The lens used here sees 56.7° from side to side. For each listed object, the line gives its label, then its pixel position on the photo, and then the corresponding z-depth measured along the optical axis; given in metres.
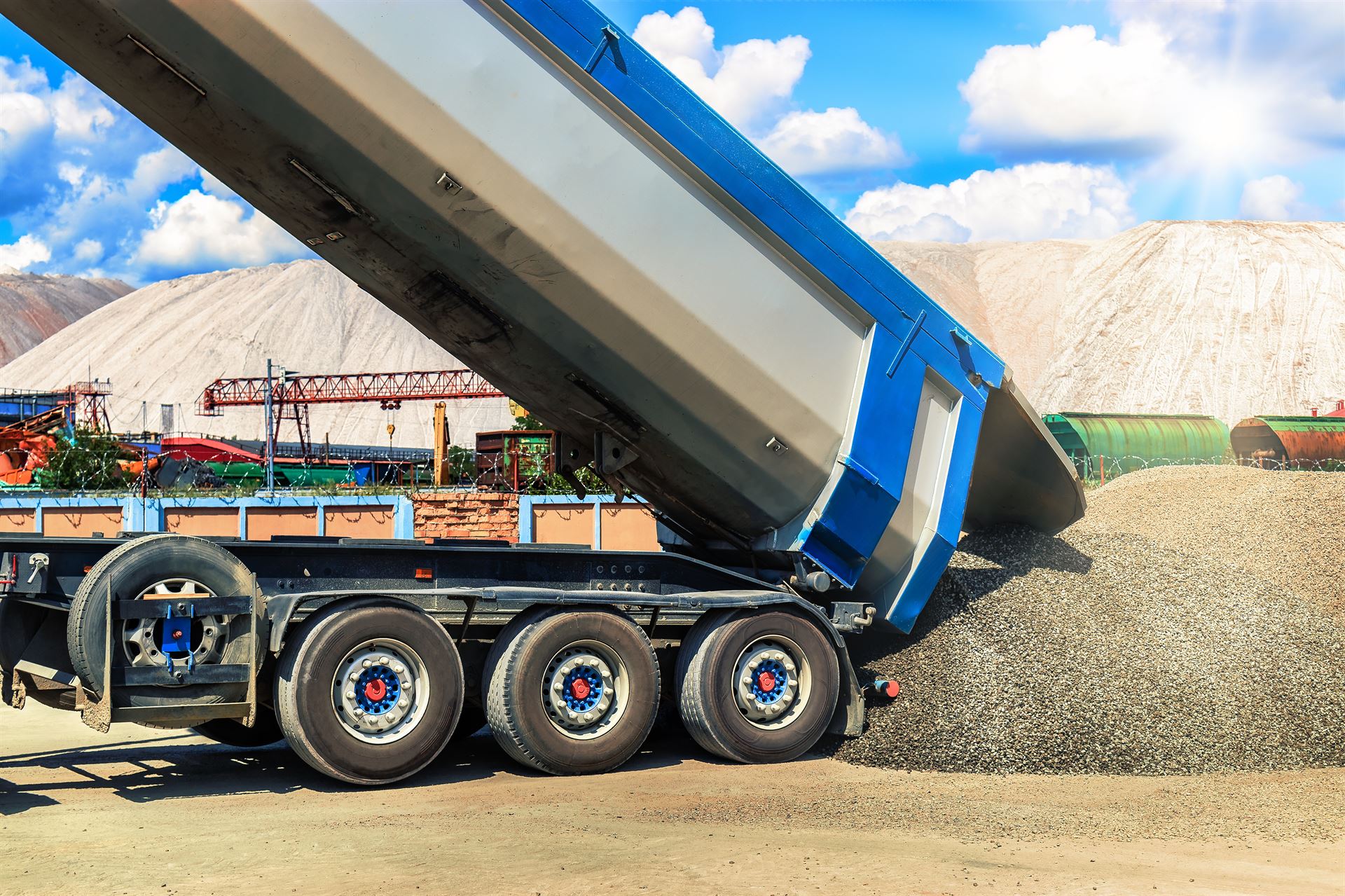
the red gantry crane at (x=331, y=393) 62.28
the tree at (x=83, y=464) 36.16
